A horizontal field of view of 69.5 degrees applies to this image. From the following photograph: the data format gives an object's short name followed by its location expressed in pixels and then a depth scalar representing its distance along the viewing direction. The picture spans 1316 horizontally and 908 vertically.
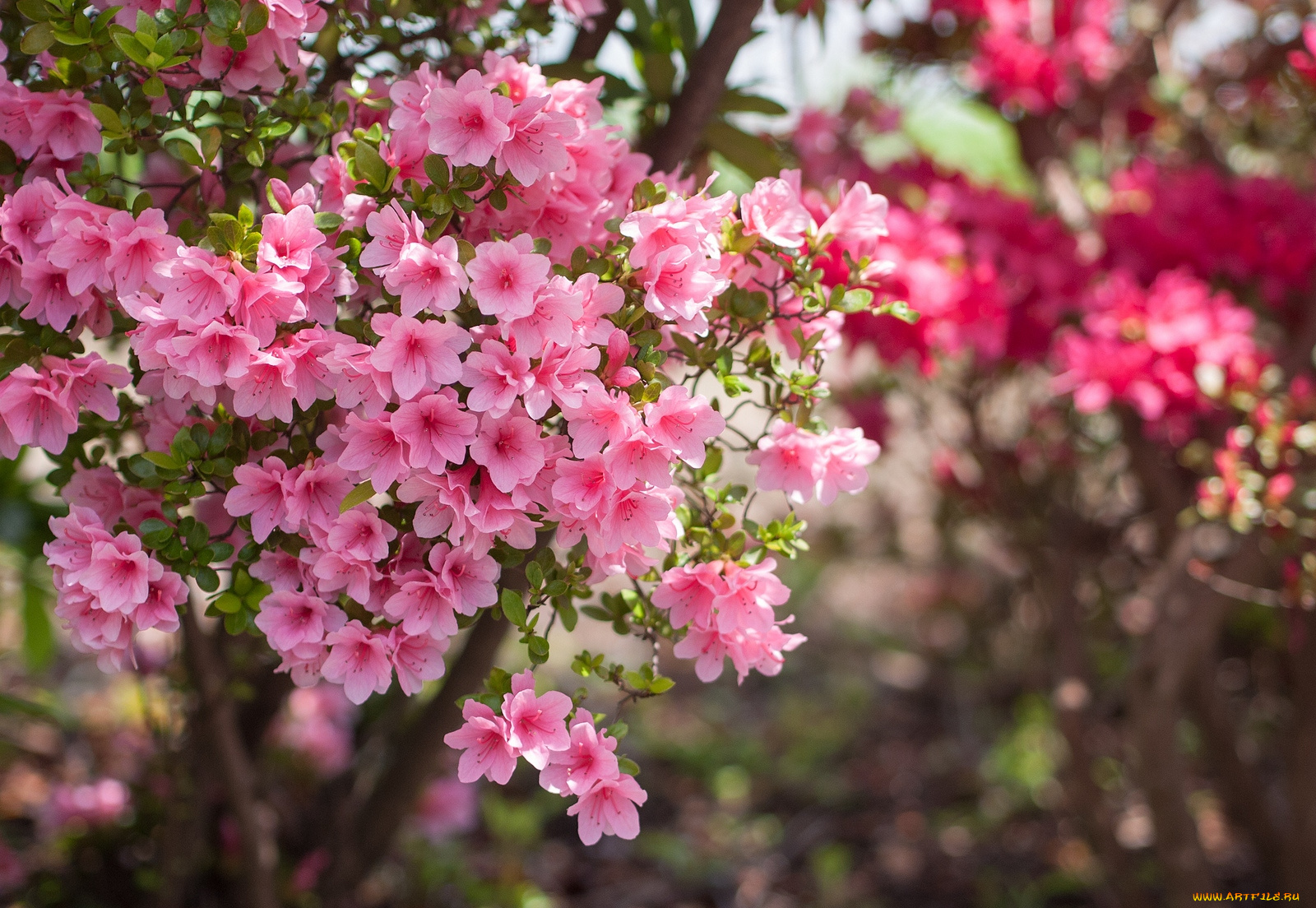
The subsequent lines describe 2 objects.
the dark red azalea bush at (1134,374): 1.59
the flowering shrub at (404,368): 0.79
